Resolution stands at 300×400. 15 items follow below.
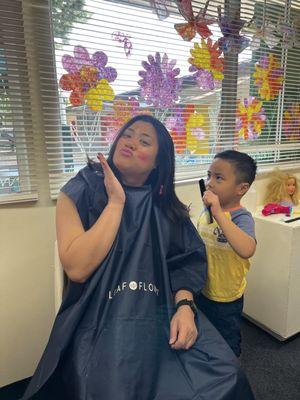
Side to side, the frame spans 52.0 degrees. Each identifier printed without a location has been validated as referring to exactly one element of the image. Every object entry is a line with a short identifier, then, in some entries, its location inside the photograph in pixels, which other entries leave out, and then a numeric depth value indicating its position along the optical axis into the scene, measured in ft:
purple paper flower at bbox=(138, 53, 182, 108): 4.94
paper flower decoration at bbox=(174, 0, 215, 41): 5.04
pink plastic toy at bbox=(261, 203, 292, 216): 6.16
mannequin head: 6.61
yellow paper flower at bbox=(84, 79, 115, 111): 4.51
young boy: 4.11
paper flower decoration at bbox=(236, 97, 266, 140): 6.20
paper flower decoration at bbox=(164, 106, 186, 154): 5.38
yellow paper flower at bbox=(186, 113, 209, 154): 5.62
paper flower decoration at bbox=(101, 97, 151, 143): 4.74
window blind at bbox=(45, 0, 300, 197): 4.38
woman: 2.78
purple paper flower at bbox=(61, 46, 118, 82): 4.25
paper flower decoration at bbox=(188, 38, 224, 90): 5.37
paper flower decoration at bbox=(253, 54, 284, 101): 6.27
